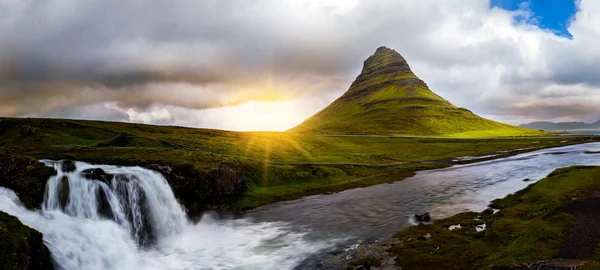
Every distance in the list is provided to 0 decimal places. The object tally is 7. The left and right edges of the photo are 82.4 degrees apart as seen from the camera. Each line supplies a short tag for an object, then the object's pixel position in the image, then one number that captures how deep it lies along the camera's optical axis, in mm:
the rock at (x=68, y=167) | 36484
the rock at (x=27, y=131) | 71075
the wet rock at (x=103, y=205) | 33556
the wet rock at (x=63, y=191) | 32344
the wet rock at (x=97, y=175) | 35469
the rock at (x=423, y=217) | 35675
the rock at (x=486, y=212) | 34900
